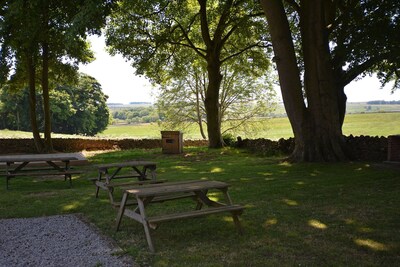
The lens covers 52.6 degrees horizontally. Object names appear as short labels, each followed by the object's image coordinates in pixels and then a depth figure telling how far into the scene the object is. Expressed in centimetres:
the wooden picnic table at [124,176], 749
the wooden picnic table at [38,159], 976
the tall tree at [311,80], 1285
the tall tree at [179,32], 2016
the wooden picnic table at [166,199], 511
